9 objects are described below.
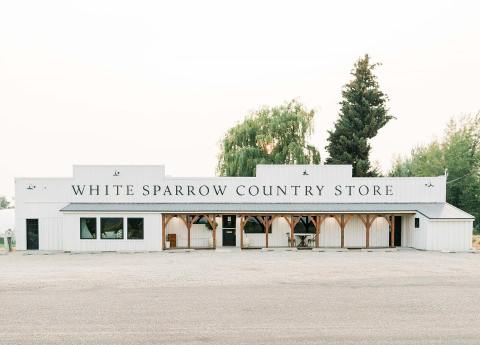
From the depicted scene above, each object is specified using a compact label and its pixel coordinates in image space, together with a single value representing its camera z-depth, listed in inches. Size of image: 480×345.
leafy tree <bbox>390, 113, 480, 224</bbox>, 1807.3
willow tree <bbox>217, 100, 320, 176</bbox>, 1607.0
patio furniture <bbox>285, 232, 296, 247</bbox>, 1036.5
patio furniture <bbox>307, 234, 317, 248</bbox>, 1055.5
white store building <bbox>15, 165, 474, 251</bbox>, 1038.4
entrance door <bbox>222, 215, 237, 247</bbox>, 1070.4
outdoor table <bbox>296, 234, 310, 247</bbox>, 1043.2
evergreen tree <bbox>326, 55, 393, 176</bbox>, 1747.0
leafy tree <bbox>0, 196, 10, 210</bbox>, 5404.5
